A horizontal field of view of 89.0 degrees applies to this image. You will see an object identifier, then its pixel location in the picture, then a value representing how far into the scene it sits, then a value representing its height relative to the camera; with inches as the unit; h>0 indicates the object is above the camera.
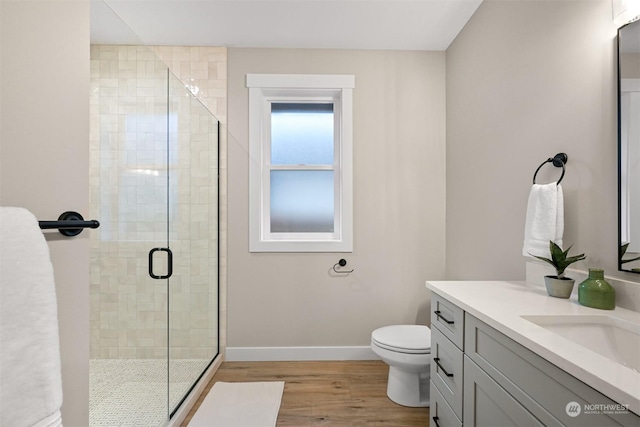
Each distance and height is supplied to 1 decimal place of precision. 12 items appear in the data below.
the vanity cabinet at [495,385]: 28.4 -19.4
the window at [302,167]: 105.0 +15.1
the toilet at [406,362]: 74.0 -33.9
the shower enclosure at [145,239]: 49.1 -5.1
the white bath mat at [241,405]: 71.4 -45.8
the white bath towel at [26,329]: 22.5 -8.6
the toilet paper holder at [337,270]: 103.2 -17.9
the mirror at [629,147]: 42.7 +9.1
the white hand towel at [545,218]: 53.7 -0.6
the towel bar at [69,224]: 31.6 -1.2
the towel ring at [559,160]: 55.0 +9.4
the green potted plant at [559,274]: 50.4 -9.4
